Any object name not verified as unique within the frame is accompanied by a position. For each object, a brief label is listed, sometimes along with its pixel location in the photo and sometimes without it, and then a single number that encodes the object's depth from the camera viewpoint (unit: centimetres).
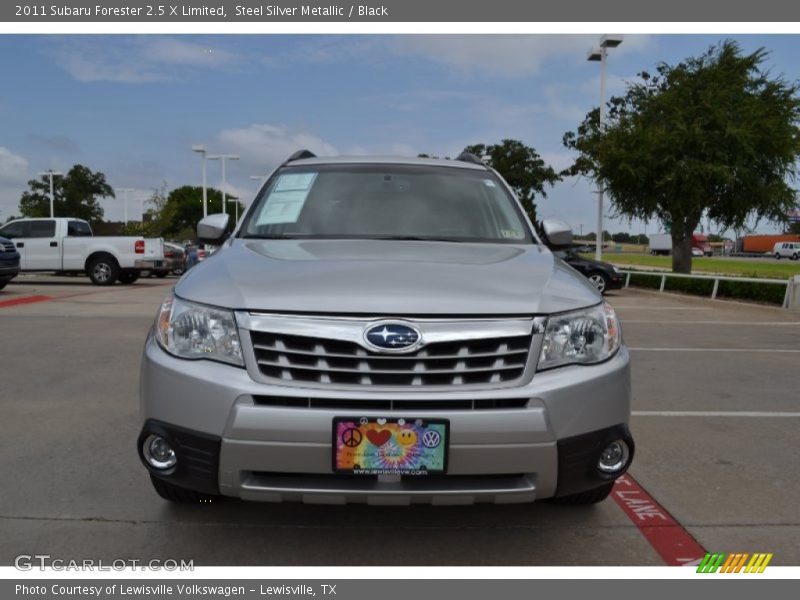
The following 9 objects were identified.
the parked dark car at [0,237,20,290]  1590
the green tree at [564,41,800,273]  2284
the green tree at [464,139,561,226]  5303
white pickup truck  2138
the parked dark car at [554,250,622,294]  2058
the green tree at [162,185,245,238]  11412
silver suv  260
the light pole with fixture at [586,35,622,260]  2856
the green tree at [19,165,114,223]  8775
